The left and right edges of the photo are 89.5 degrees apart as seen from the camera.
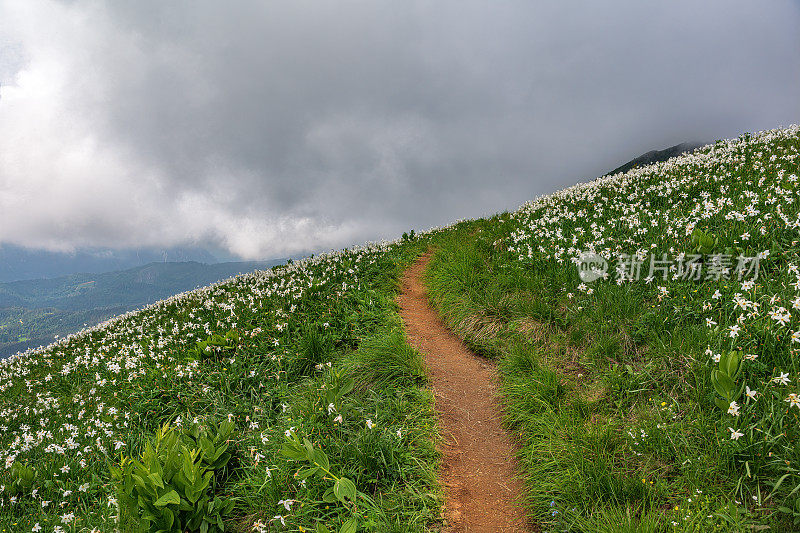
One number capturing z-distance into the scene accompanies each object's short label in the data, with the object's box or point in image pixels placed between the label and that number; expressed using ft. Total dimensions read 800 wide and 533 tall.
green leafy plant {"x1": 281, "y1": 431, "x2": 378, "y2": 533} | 13.21
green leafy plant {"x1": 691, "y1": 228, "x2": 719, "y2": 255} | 23.70
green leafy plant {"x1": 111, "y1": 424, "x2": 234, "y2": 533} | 14.24
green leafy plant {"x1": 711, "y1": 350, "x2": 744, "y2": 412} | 13.65
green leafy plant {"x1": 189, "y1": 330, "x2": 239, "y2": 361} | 27.81
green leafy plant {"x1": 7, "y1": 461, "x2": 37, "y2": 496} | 21.90
